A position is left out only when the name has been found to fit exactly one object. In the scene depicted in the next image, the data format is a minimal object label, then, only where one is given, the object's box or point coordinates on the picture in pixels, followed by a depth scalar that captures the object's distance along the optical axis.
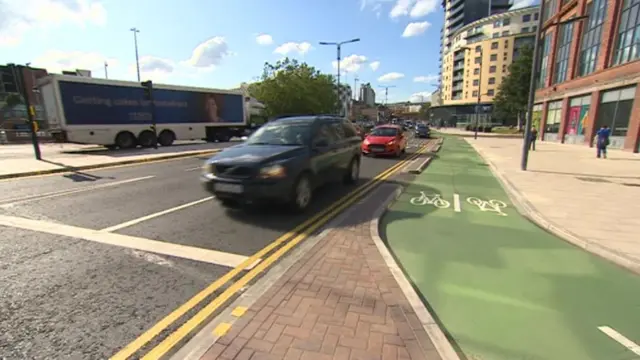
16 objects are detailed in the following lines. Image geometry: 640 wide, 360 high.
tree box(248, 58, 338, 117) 44.28
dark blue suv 5.47
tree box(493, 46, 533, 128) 44.47
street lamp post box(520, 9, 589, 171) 11.02
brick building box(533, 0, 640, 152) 18.55
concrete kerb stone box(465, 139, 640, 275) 4.23
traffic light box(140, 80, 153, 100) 16.83
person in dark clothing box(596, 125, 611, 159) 15.88
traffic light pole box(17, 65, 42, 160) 11.65
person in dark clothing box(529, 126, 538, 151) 20.16
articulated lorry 15.05
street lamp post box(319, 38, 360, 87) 29.77
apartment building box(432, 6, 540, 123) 80.44
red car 15.24
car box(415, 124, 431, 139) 34.88
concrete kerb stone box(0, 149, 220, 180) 9.80
